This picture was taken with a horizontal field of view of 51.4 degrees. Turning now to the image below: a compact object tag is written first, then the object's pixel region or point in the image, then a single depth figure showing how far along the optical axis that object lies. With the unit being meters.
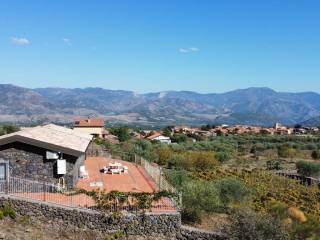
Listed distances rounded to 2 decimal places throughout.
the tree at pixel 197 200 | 14.58
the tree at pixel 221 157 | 41.63
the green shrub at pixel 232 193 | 17.24
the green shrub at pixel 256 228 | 12.11
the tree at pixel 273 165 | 40.12
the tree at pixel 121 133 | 52.04
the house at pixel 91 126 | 54.37
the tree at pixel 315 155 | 48.61
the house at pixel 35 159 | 14.90
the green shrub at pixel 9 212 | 13.00
